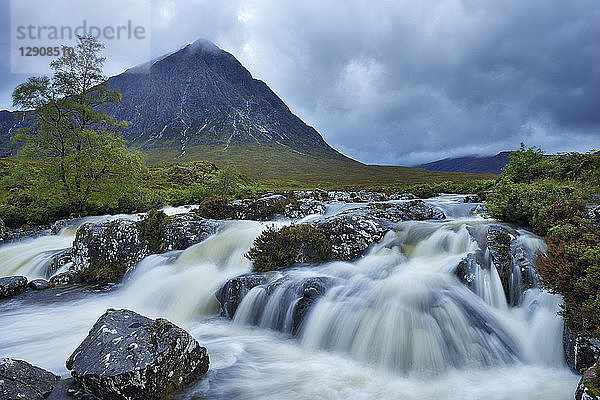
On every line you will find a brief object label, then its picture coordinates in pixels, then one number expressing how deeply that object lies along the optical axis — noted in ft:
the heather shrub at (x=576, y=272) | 17.57
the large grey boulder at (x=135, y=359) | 15.55
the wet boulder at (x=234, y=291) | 29.73
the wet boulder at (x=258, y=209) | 61.21
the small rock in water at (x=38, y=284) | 37.68
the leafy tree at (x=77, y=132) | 66.69
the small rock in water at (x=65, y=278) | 39.78
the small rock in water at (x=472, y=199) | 66.02
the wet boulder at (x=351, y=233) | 37.17
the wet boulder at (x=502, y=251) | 26.23
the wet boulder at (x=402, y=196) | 83.52
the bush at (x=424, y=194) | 85.36
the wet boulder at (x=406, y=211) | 45.94
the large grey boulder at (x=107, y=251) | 41.06
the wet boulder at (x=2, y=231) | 54.91
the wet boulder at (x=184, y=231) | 43.78
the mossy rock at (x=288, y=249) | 35.94
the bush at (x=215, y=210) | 60.90
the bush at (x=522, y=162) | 55.11
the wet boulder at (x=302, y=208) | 62.64
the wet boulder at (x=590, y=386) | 12.01
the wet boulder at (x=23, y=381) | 14.46
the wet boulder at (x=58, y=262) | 43.91
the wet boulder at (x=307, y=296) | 26.45
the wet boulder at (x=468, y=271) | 26.81
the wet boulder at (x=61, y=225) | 59.67
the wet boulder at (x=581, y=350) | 16.92
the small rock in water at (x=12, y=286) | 34.60
